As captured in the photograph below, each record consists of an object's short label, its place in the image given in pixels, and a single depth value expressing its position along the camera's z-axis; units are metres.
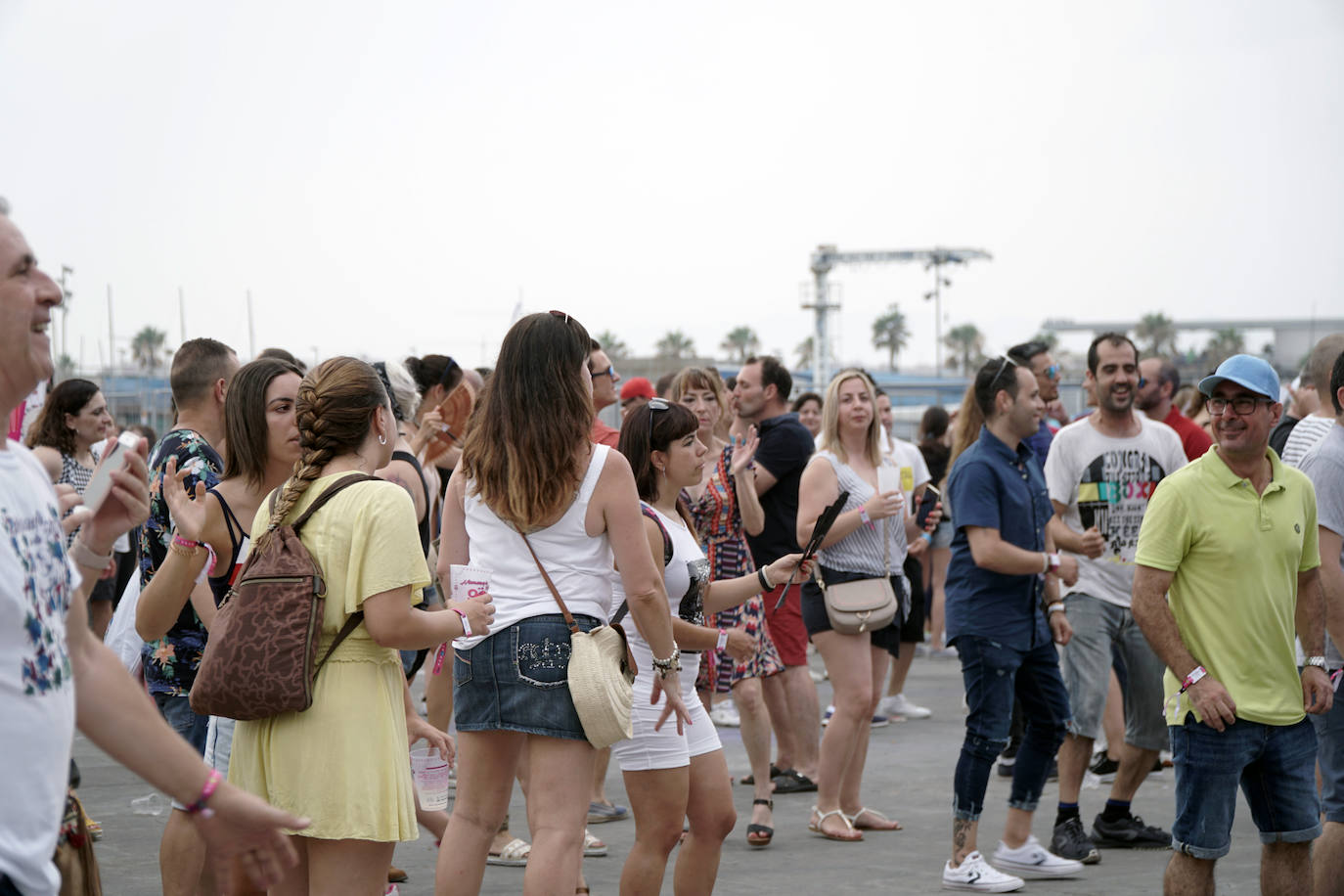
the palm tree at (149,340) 94.00
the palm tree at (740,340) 100.12
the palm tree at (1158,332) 98.87
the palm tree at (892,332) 109.81
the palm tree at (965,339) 115.81
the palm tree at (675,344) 98.44
